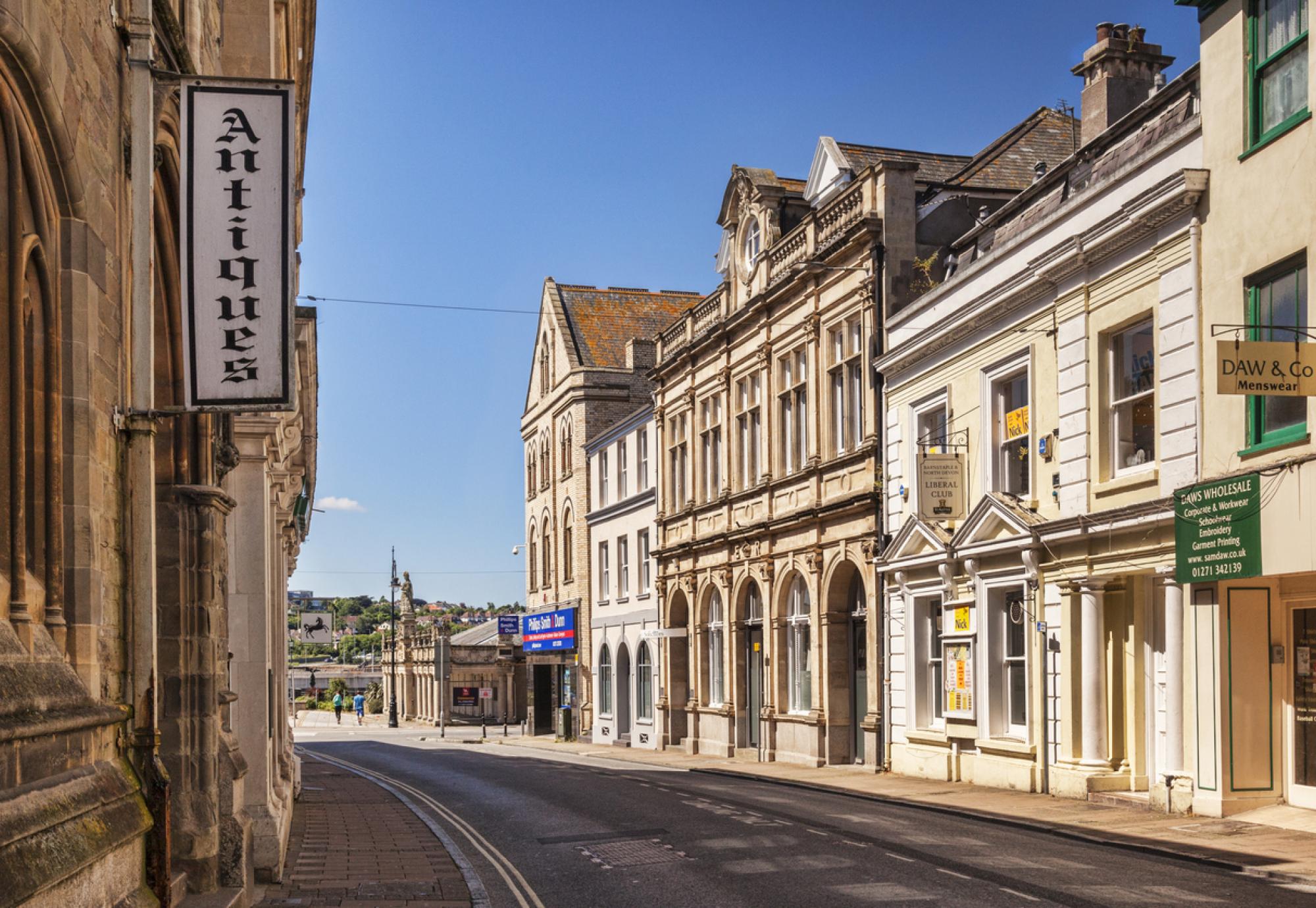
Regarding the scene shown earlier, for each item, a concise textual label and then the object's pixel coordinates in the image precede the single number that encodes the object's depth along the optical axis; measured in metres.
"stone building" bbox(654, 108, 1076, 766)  29.91
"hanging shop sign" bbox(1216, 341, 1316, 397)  15.46
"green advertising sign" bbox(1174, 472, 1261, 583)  16.84
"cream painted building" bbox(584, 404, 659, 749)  45.12
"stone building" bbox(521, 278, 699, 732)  52.34
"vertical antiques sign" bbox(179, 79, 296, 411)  9.27
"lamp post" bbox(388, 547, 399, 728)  73.56
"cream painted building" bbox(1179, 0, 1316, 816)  16.72
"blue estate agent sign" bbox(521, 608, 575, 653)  52.22
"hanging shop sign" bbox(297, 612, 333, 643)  64.50
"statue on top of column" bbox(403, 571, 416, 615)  83.69
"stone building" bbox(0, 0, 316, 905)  6.77
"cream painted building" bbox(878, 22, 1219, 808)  19.34
